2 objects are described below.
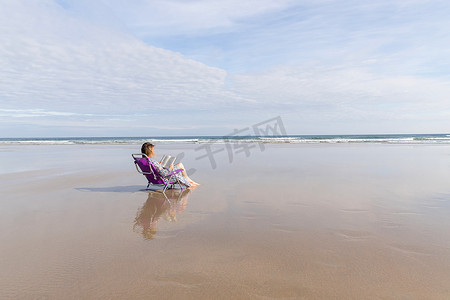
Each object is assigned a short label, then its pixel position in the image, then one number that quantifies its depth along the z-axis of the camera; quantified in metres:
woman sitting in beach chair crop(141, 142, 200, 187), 7.18
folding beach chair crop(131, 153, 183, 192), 7.14
